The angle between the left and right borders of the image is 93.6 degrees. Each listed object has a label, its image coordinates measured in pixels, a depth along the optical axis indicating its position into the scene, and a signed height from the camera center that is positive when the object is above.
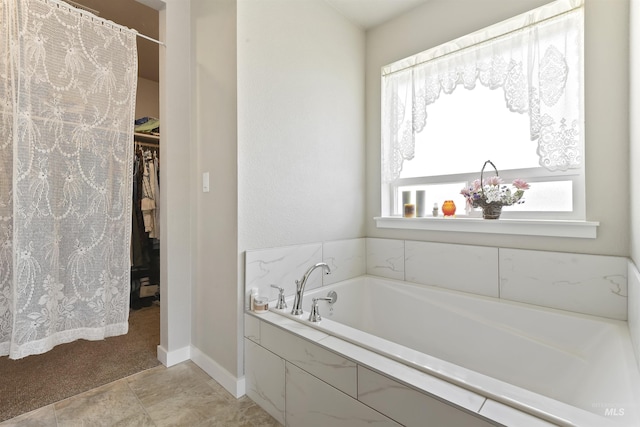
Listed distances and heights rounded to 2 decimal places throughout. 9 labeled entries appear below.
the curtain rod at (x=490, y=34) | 1.59 +1.09
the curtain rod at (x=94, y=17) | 1.50 +1.03
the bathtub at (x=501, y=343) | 0.91 -0.61
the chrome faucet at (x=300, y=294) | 1.54 -0.43
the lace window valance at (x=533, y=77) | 1.56 +0.81
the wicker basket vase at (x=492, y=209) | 1.78 +0.02
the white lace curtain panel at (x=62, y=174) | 1.28 +0.18
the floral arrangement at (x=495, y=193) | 1.74 +0.12
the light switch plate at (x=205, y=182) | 1.84 +0.19
